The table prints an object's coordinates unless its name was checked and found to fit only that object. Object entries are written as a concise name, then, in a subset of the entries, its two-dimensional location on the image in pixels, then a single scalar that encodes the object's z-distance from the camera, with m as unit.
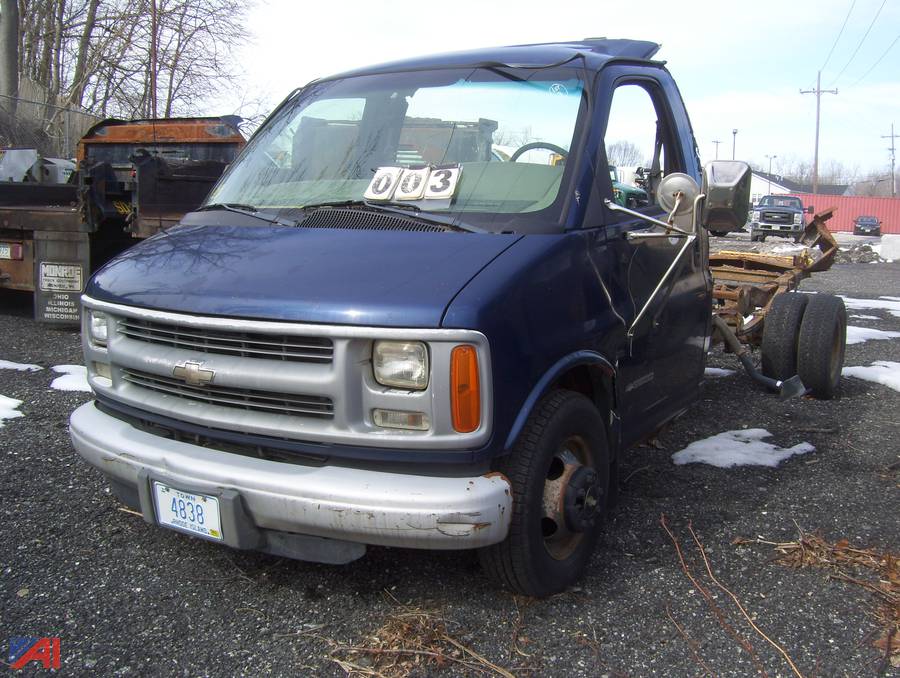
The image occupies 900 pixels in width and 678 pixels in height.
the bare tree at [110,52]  22.88
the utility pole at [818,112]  61.99
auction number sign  3.08
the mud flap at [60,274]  7.46
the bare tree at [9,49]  20.36
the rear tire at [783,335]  5.79
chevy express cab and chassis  2.42
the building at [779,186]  82.62
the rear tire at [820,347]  5.64
